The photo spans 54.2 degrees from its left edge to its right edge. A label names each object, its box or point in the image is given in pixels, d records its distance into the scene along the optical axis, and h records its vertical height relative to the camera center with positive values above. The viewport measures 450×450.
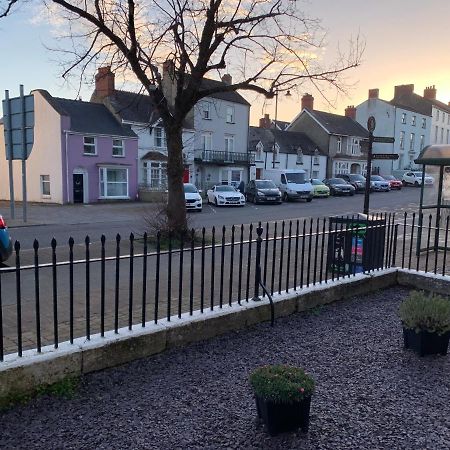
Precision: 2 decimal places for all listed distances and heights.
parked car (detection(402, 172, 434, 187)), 50.60 +0.28
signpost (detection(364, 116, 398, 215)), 10.81 +0.72
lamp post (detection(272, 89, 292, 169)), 44.83 +2.76
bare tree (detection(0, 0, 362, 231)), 11.28 +3.07
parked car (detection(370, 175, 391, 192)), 43.31 -0.50
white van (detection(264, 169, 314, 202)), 33.19 -0.44
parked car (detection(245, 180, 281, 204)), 30.75 -1.02
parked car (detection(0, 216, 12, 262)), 7.80 -1.30
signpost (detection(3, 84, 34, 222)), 16.72 +1.81
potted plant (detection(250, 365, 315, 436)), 3.05 -1.53
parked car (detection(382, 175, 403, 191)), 46.56 -0.30
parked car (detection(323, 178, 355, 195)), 38.94 -0.71
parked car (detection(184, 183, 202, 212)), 25.08 -1.43
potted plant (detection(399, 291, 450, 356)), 4.48 -1.47
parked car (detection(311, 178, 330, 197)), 37.16 -0.97
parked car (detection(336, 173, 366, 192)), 42.75 -0.15
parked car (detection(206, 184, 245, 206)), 28.98 -1.33
